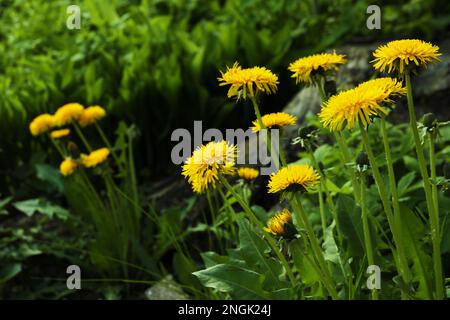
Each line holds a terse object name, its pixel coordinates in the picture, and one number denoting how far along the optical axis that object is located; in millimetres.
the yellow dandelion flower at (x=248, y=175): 846
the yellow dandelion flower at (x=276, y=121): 730
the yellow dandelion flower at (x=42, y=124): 1076
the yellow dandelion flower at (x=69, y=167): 1051
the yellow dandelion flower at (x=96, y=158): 1041
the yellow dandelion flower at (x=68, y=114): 1038
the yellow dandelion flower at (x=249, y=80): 683
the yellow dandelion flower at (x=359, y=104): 611
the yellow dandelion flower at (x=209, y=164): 663
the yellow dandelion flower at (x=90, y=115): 1054
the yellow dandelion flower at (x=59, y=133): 1061
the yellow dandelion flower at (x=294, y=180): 658
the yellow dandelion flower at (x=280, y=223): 687
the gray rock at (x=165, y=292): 966
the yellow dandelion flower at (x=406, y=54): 643
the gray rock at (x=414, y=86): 1192
